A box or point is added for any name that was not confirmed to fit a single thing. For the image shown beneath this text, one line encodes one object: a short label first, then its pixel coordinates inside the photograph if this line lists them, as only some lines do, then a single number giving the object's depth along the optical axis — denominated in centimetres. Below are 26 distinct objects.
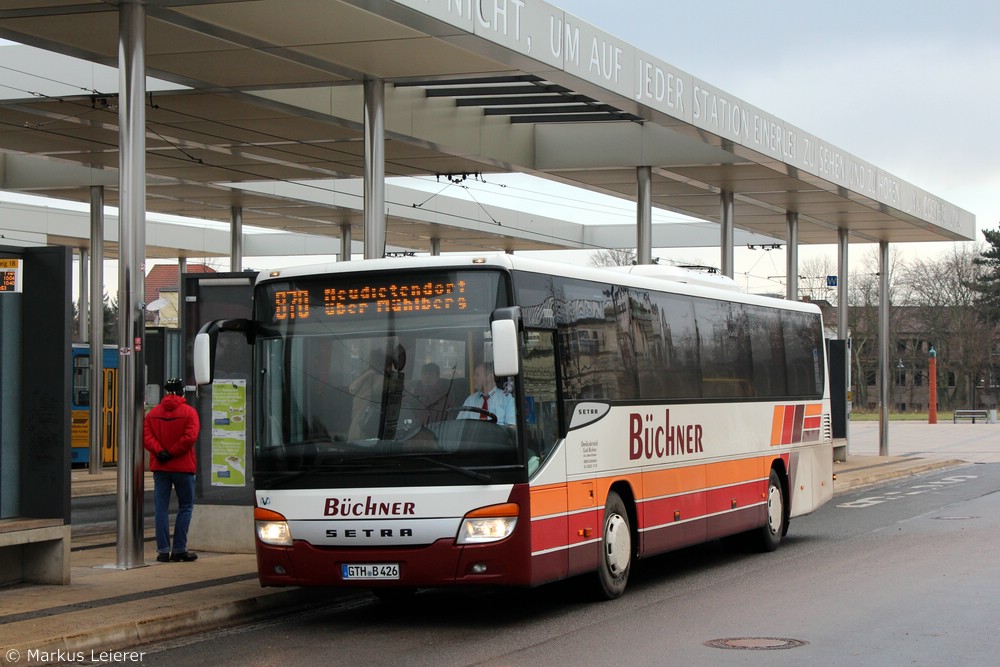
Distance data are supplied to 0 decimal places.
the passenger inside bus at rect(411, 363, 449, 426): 1066
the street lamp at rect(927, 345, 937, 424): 5714
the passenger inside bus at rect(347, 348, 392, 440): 1079
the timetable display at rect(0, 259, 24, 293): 1230
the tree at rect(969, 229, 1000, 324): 9675
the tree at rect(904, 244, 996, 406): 9675
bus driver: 1068
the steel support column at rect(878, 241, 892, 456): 3525
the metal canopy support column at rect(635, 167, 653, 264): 2359
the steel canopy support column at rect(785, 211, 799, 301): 3011
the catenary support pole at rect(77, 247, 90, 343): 3517
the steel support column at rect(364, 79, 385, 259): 1664
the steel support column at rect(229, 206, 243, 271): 3019
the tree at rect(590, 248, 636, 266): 8309
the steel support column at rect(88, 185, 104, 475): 2712
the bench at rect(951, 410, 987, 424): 6669
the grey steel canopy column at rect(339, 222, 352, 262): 3384
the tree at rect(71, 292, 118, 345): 8074
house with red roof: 10062
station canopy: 1440
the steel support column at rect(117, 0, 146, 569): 1345
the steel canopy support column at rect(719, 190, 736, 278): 2619
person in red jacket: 1403
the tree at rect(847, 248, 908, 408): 9131
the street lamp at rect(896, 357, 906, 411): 10730
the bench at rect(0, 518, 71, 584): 1209
